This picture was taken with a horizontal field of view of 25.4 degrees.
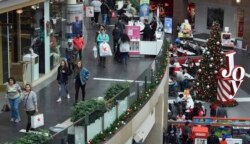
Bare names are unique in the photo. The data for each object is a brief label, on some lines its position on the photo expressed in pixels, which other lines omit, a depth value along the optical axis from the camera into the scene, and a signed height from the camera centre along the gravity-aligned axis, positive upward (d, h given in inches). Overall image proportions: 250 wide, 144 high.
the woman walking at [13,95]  600.7 -76.3
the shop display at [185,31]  1612.6 -16.2
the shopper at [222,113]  950.2 -149.4
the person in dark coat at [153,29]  979.3 -6.5
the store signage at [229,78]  1097.4 -103.9
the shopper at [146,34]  973.1 -15.3
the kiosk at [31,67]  756.6 -57.8
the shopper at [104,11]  1163.6 +28.9
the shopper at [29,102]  583.4 -81.2
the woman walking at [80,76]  665.0 -61.4
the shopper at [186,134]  878.2 -171.4
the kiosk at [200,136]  851.4 -169.1
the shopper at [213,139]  845.6 -173.4
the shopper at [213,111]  971.9 -149.0
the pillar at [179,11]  1815.9 +47.3
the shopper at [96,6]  1200.8 +41.3
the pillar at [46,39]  803.4 -20.8
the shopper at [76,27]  902.4 -3.3
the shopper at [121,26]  935.4 -1.5
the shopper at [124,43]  880.3 -29.2
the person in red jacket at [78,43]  860.6 -27.9
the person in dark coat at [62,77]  676.1 -64.3
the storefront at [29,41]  746.2 -23.4
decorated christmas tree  1128.2 -84.4
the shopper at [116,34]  923.4 -14.7
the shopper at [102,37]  876.6 -18.9
